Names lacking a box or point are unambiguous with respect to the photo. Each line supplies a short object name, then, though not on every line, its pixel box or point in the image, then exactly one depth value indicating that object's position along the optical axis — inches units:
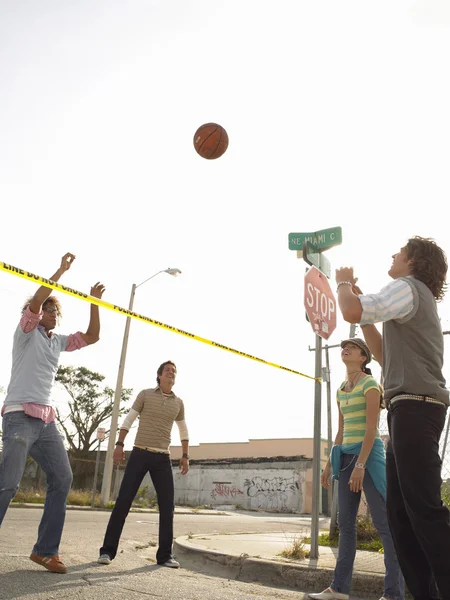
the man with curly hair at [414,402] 106.5
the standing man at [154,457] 215.2
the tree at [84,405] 1524.4
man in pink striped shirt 163.5
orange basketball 291.7
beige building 1818.4
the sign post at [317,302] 234.7
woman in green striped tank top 164.7
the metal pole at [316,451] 228.9
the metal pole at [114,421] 754.2
